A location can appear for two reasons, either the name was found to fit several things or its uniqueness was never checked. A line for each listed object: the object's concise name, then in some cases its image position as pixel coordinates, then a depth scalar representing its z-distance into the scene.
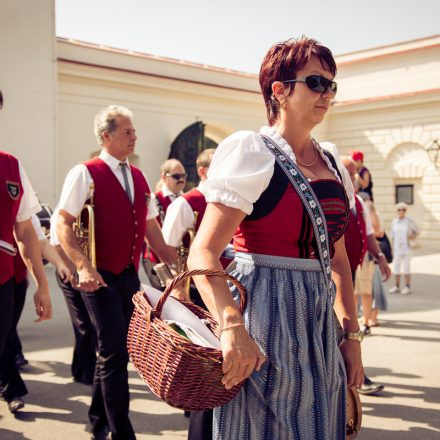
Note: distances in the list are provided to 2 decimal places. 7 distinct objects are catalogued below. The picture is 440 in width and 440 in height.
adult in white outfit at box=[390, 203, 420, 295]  11.09
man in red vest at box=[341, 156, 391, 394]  5.03
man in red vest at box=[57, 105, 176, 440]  3.48
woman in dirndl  1.81
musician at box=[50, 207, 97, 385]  4.89
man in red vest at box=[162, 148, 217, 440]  4.52
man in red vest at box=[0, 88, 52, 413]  3.19
